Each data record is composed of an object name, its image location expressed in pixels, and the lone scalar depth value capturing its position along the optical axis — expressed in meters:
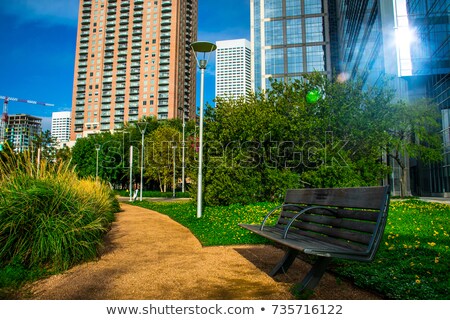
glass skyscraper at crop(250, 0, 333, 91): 64.75
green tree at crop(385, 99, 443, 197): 24.50
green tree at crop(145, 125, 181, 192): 46.47
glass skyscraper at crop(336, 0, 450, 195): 28.52
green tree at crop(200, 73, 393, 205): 13.94
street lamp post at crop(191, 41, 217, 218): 11.41
